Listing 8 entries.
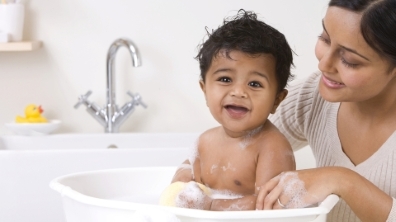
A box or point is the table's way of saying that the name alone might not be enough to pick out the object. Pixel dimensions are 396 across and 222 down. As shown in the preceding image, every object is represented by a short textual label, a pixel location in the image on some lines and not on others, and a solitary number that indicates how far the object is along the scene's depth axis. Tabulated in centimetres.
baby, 115
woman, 104
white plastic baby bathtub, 86
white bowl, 229
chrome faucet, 233
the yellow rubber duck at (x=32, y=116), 232
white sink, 194
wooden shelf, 224
